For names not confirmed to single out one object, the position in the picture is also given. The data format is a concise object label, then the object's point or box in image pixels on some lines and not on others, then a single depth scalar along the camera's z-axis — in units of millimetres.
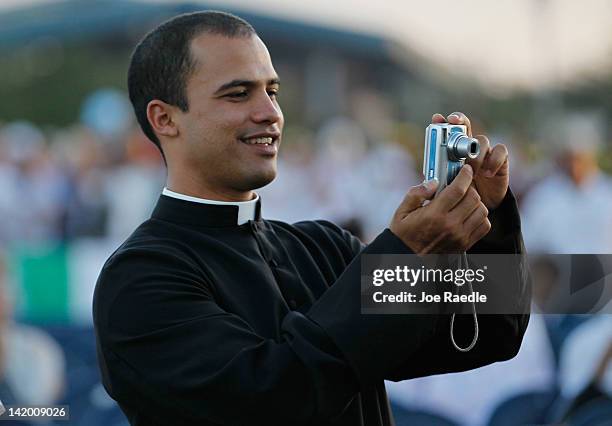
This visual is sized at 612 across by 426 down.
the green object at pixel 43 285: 14461
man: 4934
